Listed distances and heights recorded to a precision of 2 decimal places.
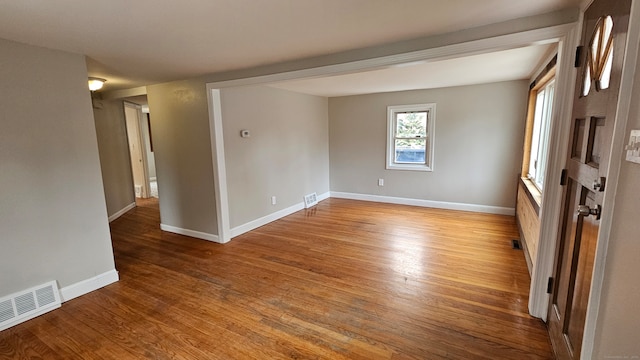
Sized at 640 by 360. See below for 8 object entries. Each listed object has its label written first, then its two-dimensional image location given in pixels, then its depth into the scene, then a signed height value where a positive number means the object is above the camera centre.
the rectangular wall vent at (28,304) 2.22 -1.30
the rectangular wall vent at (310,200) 5.61 -1.22
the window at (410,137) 5.30 +0.01
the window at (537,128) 3.22 +0.10
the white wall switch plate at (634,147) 0.94 -0.04
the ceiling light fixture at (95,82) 3.46 +0.71
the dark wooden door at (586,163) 1.25 -0.14
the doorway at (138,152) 6.51 -0.26
